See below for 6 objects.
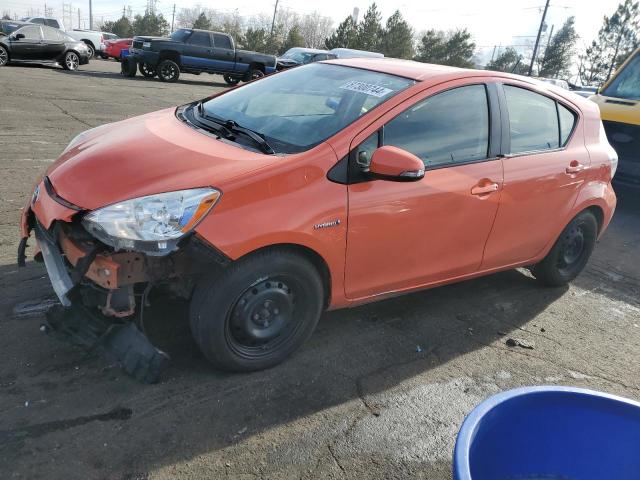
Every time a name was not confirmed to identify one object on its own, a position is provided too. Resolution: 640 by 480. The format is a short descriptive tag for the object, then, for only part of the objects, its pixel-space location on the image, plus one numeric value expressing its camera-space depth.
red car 30.60
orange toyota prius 2.73
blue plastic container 1.69
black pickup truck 19.38
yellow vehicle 7.55
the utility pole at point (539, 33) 37.60
